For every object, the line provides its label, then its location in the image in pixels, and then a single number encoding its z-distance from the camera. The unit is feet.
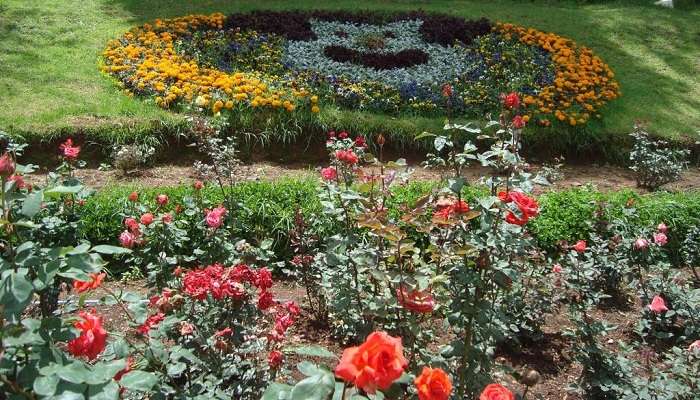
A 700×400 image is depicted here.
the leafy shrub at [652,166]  16.60
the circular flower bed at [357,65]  19.69
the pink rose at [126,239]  6.72
